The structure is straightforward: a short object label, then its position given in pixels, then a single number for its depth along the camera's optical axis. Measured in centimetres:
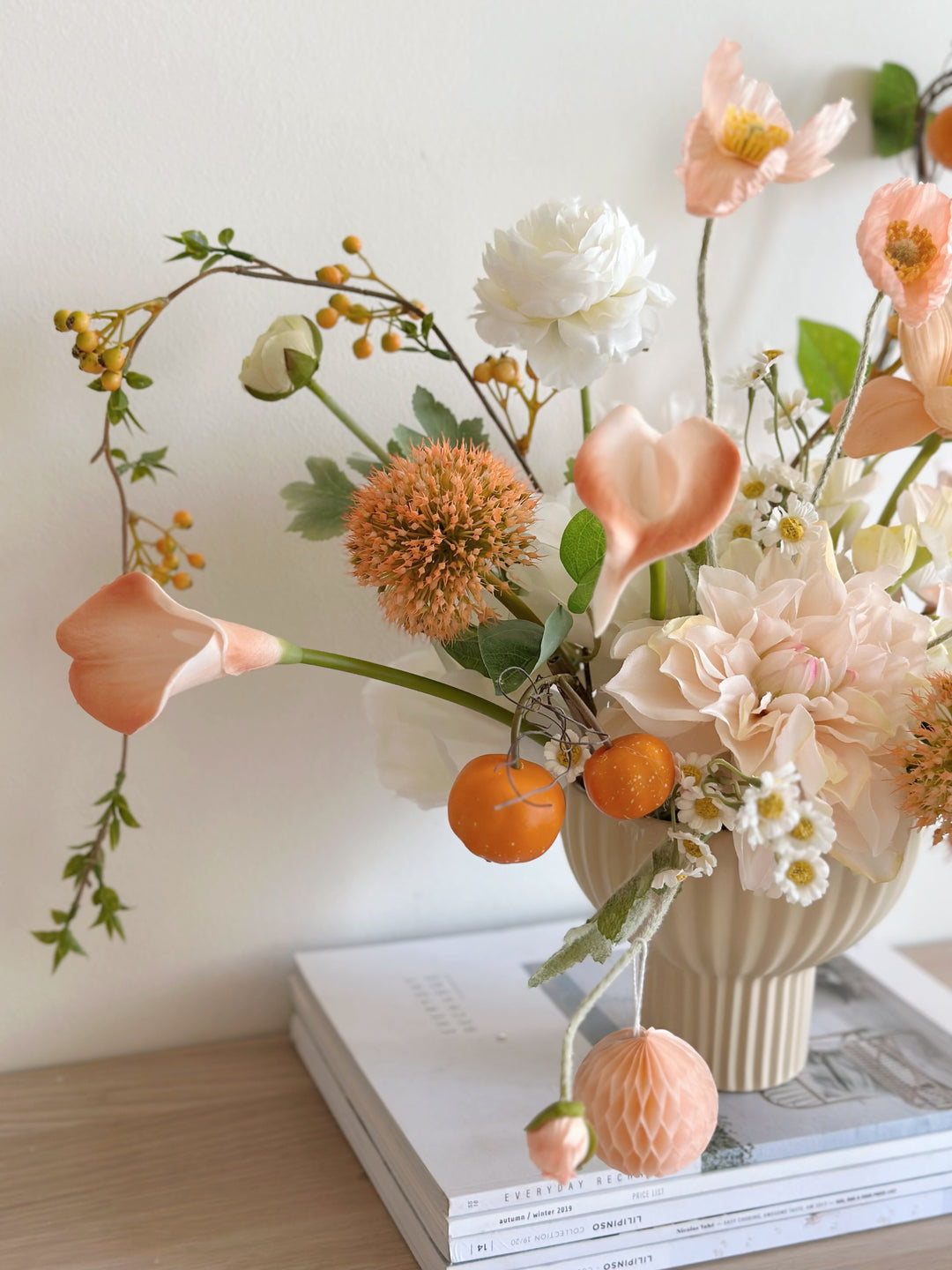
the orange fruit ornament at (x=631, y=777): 51
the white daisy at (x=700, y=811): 53
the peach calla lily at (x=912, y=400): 58
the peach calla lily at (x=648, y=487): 44
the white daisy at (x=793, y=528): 57
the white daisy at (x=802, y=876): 46
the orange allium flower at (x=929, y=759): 51
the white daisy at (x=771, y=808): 46
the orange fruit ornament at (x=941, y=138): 81
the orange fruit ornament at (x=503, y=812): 51
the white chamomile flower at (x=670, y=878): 52
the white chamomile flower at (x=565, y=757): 56
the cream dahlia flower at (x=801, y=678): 52
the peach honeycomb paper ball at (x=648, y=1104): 49
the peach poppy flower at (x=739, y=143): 48
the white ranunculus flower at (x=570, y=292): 56
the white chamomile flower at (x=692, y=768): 54
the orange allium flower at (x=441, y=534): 53
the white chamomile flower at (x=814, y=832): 46
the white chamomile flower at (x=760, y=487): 59
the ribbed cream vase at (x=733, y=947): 59
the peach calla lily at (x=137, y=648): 49
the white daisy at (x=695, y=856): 53
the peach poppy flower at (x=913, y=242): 52
